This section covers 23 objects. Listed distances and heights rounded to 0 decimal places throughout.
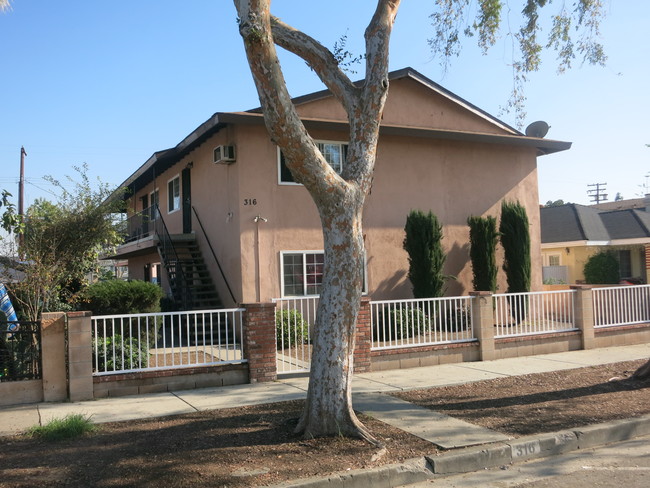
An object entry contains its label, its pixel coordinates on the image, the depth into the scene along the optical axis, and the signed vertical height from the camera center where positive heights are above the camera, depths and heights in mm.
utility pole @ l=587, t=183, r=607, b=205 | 75188 +9621
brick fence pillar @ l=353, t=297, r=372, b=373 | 10016 -1089
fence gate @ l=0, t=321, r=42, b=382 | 8250 -886
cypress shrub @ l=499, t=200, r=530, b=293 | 15781 +705
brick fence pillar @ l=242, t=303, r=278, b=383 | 9367 -939
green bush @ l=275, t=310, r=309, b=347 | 12203 -1013
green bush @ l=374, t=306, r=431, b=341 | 10664 -902
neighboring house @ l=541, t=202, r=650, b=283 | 25203 +1255
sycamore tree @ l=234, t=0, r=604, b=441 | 6098 +589
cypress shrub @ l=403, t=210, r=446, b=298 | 14727 +559
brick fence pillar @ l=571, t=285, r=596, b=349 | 12680 -968
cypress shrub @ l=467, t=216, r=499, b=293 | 15430 +572
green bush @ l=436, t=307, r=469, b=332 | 11195 -896
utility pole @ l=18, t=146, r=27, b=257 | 31891 +5827
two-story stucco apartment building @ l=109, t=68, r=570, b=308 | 13906 +2292
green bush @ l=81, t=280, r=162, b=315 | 12828 -249
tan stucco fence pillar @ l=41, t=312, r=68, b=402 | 8234 -970
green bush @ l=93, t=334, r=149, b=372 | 8734 -1052
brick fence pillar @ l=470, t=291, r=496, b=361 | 11336 -951
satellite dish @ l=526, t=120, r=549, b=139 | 17648 +4295
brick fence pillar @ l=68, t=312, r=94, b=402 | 8289 -992
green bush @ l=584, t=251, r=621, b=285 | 25141 +22
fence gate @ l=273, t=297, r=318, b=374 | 10148 -1311
